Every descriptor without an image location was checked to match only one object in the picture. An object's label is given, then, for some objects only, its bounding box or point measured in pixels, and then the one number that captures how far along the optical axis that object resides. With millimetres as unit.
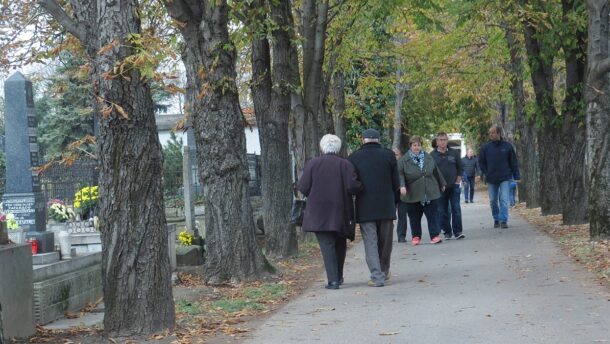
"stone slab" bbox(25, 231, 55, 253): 12898
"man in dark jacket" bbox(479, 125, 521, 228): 19906
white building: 52738
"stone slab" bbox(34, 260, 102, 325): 11383
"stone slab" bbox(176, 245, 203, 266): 16969
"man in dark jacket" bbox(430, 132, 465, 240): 18922
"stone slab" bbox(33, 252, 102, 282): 11594
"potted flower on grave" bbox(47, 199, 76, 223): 16141
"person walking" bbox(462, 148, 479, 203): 37125
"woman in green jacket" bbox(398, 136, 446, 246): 17844
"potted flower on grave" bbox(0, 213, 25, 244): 12289
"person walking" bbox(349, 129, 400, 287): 12789
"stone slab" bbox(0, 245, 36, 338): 9375
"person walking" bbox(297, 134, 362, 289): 12508
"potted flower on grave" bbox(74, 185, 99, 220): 16750
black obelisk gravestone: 13422
